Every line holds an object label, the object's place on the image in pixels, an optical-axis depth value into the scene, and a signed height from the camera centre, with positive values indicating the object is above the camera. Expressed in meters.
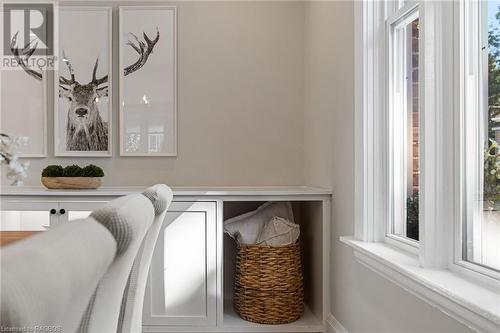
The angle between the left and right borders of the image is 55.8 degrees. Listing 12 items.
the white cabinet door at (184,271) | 2.60 -0.58
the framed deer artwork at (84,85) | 3.24 +0.56
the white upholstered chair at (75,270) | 0.35 -0.09
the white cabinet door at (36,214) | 2.62 -0.26
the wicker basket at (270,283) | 2.64 -0.66
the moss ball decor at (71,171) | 2.75 -0.03
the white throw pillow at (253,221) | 2.71 -0.32
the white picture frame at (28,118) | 3.26 +0.34
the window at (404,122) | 1.82 +0.18
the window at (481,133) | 1.30 +0.09
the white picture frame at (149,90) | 3.24 +0.53
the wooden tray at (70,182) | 2.74 -0.09
